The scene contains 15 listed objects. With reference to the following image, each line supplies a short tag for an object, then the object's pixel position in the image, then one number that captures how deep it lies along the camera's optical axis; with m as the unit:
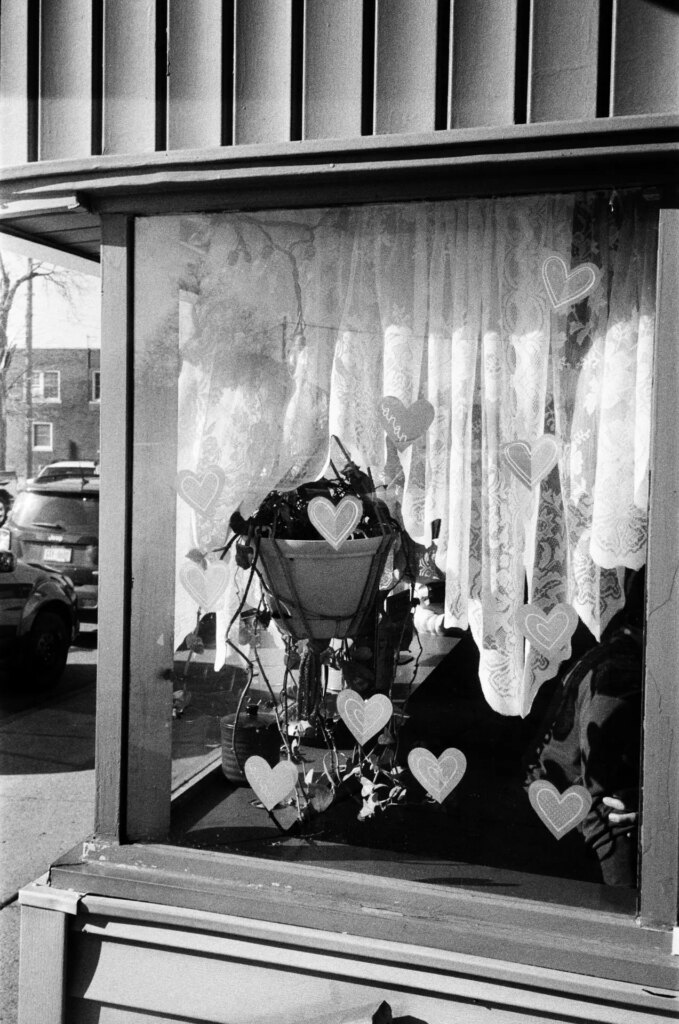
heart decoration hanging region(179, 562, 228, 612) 2.47
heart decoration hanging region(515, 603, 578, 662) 2.24
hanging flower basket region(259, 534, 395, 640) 2.49
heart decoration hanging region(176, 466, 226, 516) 2.45
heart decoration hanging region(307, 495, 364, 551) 2.44
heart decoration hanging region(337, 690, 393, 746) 2.44
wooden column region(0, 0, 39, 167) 2.43
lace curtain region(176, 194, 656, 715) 2.17
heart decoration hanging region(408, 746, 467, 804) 2.33
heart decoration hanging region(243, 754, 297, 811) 2.50
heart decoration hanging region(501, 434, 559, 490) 2.23
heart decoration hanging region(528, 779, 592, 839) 2.22
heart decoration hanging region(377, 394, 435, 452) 2.33
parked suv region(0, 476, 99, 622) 8.71
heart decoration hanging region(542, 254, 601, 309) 2.19
